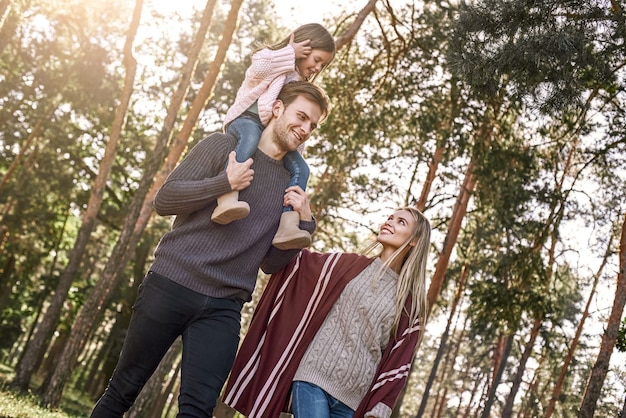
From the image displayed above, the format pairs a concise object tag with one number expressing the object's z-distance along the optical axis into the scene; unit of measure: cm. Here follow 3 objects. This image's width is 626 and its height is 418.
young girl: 377
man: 352
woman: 426
